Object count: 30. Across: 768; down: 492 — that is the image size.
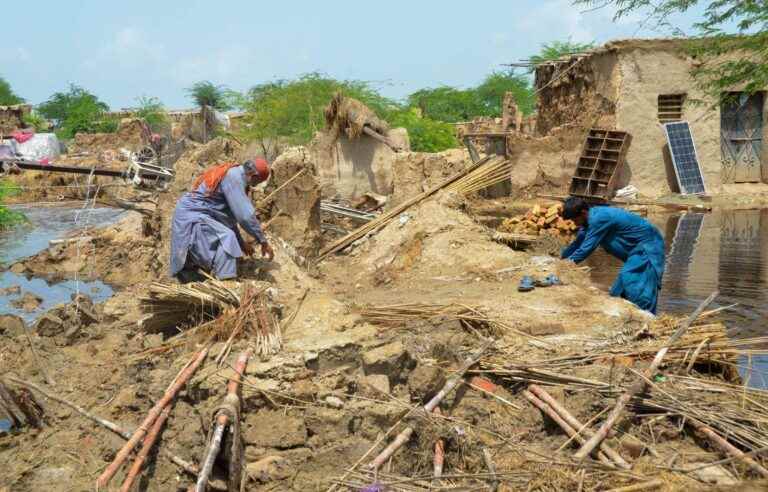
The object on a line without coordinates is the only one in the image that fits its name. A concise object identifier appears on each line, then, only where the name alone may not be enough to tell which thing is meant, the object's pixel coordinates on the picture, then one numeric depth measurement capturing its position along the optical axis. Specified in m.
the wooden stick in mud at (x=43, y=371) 5.20
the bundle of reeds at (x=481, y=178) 11.58
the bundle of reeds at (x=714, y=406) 4.17
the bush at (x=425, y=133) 23.17
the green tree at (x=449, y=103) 41.00
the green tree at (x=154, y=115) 34.41
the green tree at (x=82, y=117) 39.06
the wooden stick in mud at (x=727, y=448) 3.74
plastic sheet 29.66
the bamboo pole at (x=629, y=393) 4.08
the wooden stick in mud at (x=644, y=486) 3.68
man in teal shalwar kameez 6.15
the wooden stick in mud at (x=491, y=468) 3.84
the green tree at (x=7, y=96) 49.33
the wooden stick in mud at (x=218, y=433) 3.57
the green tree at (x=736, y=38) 9.63
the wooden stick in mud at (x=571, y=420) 4.01
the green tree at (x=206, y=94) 44.47
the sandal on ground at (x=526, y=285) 6.80
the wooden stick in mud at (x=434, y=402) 4.04
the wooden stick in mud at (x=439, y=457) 3.97
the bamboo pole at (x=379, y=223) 10.11
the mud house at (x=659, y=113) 17.11
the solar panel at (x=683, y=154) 17.25
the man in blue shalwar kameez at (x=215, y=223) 6.20
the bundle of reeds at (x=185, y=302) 5.30
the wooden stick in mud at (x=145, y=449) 3.88
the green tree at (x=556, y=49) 36.50
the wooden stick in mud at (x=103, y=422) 4.05
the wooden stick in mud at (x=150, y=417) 3.96
